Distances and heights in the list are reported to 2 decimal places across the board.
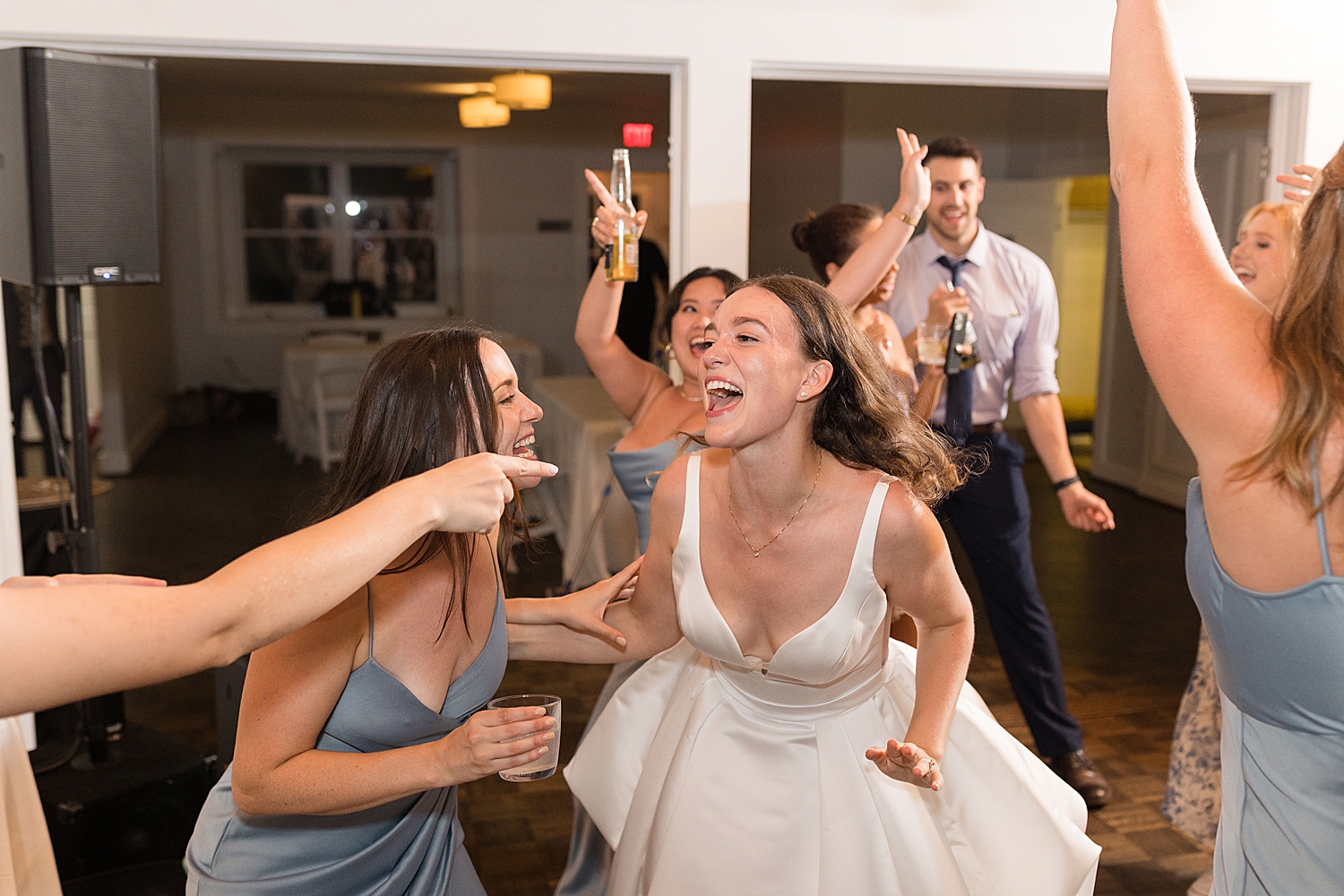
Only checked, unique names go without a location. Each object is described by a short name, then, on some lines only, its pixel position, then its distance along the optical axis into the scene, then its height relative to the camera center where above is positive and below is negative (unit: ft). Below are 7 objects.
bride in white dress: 5.87 -2.00
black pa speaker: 8.09 +0.97
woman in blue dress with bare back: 3.30 -0.43
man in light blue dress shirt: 9.80 -0.98
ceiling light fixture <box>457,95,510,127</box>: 25.45 +4.23
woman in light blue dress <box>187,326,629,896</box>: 4.60 -1.77
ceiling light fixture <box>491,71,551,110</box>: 20.52 +3.84
